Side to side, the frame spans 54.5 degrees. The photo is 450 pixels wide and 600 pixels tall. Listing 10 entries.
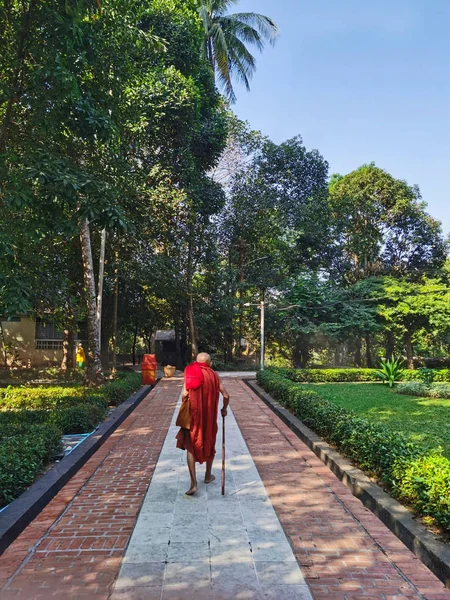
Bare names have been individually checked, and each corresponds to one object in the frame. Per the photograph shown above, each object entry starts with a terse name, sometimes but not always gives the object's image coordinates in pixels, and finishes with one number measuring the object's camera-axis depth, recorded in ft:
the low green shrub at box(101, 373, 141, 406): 35.92
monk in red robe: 16.03
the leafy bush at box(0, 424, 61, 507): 15.02
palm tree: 82.58
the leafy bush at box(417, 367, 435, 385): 62.28
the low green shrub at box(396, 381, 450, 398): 50.93
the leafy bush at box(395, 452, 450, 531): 12.37
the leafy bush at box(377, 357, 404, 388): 62.39
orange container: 54.08
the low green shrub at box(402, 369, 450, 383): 65.84
